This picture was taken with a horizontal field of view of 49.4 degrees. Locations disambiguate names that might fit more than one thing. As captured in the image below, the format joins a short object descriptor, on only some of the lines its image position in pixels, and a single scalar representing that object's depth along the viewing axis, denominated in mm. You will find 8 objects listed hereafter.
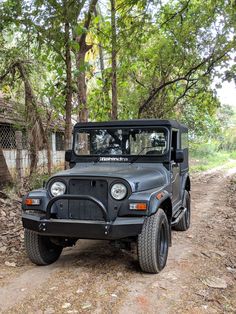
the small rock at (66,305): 2658
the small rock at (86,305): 2655
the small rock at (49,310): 2578
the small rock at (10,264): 3628
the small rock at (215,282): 3059
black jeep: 3139
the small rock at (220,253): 3926
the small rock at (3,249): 4024
